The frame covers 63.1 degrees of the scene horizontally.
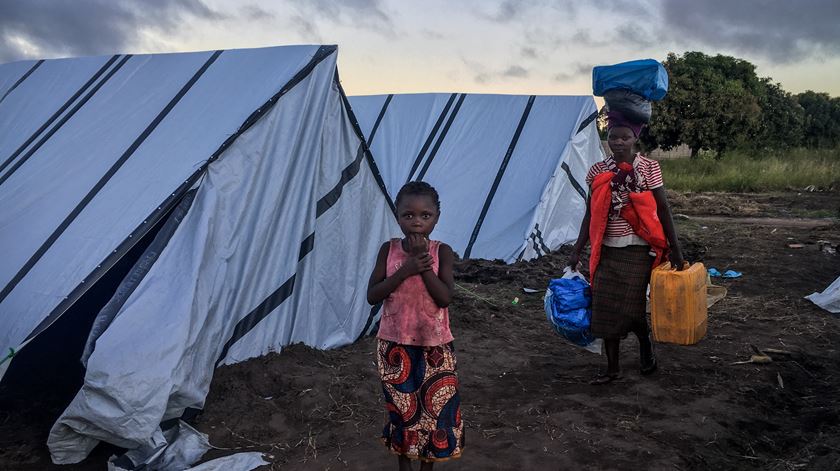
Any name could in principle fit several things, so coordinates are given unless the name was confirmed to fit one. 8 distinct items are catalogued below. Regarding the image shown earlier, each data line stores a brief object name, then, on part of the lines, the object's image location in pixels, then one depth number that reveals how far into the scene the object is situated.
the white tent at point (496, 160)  8.49
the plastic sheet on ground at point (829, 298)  6.02
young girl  2.50
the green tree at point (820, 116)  35.34
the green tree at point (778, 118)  28.94
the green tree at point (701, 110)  23.67
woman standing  3.80
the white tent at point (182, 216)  3.28
